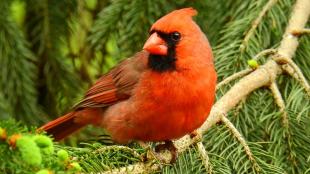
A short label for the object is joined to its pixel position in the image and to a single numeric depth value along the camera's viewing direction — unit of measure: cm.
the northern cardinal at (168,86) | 480
